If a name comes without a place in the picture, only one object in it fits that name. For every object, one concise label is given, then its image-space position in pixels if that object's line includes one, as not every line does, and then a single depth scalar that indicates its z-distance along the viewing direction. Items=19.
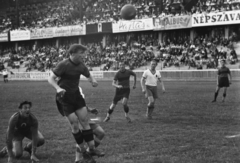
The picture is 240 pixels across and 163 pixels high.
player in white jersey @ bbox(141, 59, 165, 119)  11.88
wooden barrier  30.08
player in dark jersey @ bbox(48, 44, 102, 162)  6.17
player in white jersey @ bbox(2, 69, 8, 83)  41.01
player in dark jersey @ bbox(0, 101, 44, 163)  6.45
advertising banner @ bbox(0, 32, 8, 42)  55.31
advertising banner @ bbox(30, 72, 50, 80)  42.84
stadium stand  34.22
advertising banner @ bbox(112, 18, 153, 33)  40.28
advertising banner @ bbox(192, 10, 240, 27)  34.38
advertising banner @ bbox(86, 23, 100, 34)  44.66
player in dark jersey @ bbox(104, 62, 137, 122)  11.53
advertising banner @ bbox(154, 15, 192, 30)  37.41
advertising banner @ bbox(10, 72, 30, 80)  44.69
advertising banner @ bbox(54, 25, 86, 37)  46.38
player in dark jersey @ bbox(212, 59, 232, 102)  15.97
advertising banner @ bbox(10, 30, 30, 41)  52.67
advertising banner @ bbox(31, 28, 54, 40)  49.91
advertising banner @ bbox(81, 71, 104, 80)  37.75
